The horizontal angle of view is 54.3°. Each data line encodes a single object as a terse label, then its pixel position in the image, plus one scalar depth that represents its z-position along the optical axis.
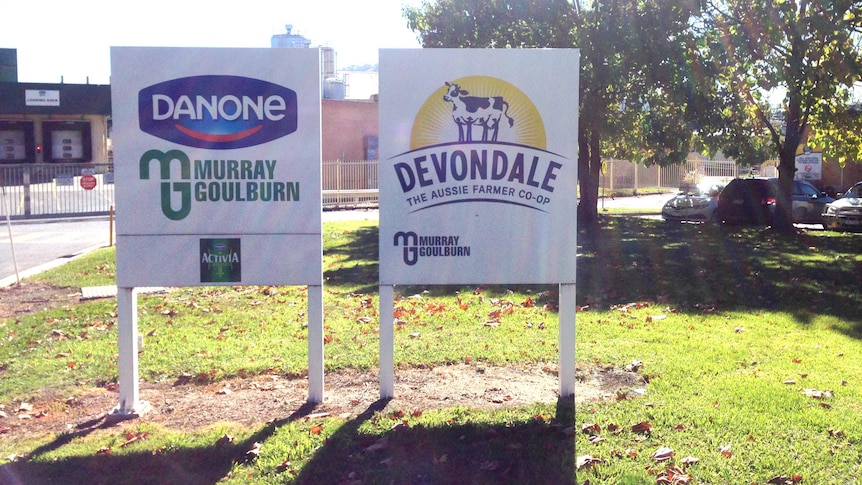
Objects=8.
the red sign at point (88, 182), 22.09
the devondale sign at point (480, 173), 5.86
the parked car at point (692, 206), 23.62
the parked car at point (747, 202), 22.08
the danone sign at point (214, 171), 5.75
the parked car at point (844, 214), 20.83
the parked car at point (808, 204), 23.88
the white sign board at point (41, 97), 36.00
